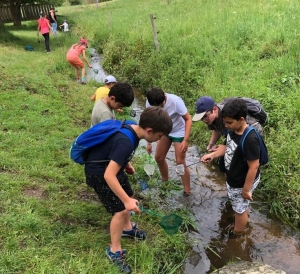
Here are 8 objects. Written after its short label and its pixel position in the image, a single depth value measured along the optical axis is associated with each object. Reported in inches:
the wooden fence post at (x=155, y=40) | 362.3
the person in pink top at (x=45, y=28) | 526.0
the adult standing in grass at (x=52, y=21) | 718.5
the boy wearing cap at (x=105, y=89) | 180.6
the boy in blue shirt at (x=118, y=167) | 102.4
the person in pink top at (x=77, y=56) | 364.5
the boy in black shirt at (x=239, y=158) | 115.3
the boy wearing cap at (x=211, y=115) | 134.4
